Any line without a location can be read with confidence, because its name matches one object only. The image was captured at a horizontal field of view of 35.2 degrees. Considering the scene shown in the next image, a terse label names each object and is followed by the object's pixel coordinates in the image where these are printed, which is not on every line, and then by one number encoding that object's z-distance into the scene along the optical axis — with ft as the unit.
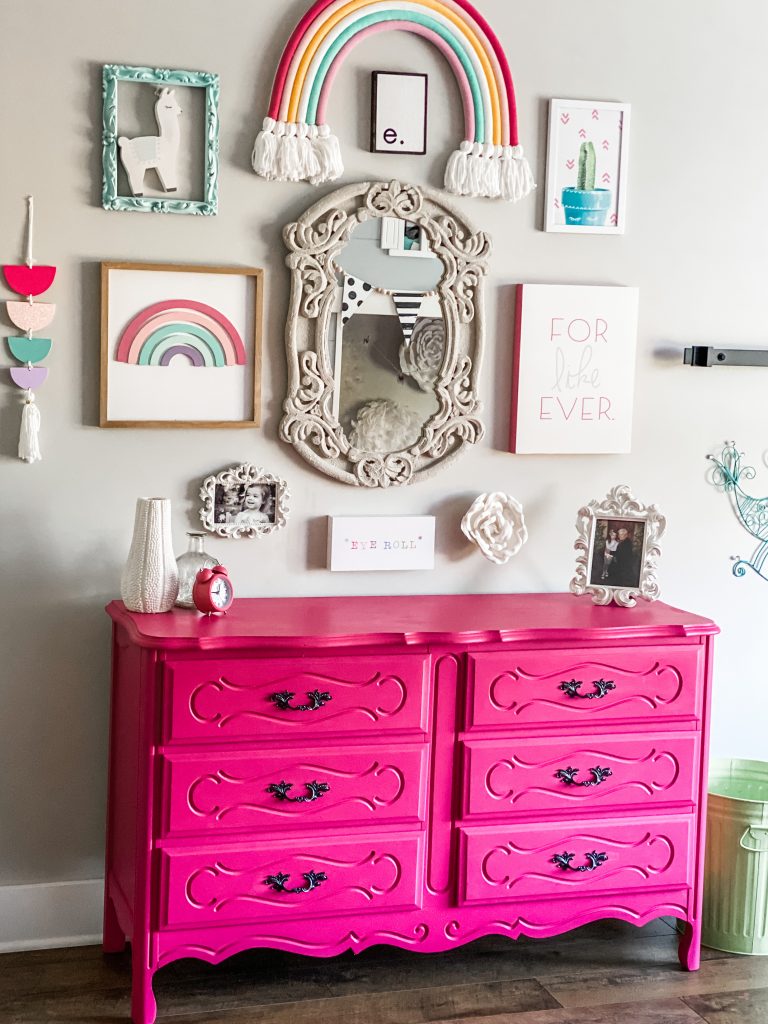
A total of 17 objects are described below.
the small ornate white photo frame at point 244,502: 9.40
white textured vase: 8.63
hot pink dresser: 8.19
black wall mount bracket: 10.18
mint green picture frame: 8.87
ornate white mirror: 9.43
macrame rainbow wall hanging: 9.16
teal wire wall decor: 10.68
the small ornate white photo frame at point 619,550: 9.60
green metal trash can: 9.71
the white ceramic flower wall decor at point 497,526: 9.92
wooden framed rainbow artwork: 9.09
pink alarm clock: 8.59
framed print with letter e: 9.41
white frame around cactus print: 9.87
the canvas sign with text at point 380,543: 9.68
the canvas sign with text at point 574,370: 9.95
